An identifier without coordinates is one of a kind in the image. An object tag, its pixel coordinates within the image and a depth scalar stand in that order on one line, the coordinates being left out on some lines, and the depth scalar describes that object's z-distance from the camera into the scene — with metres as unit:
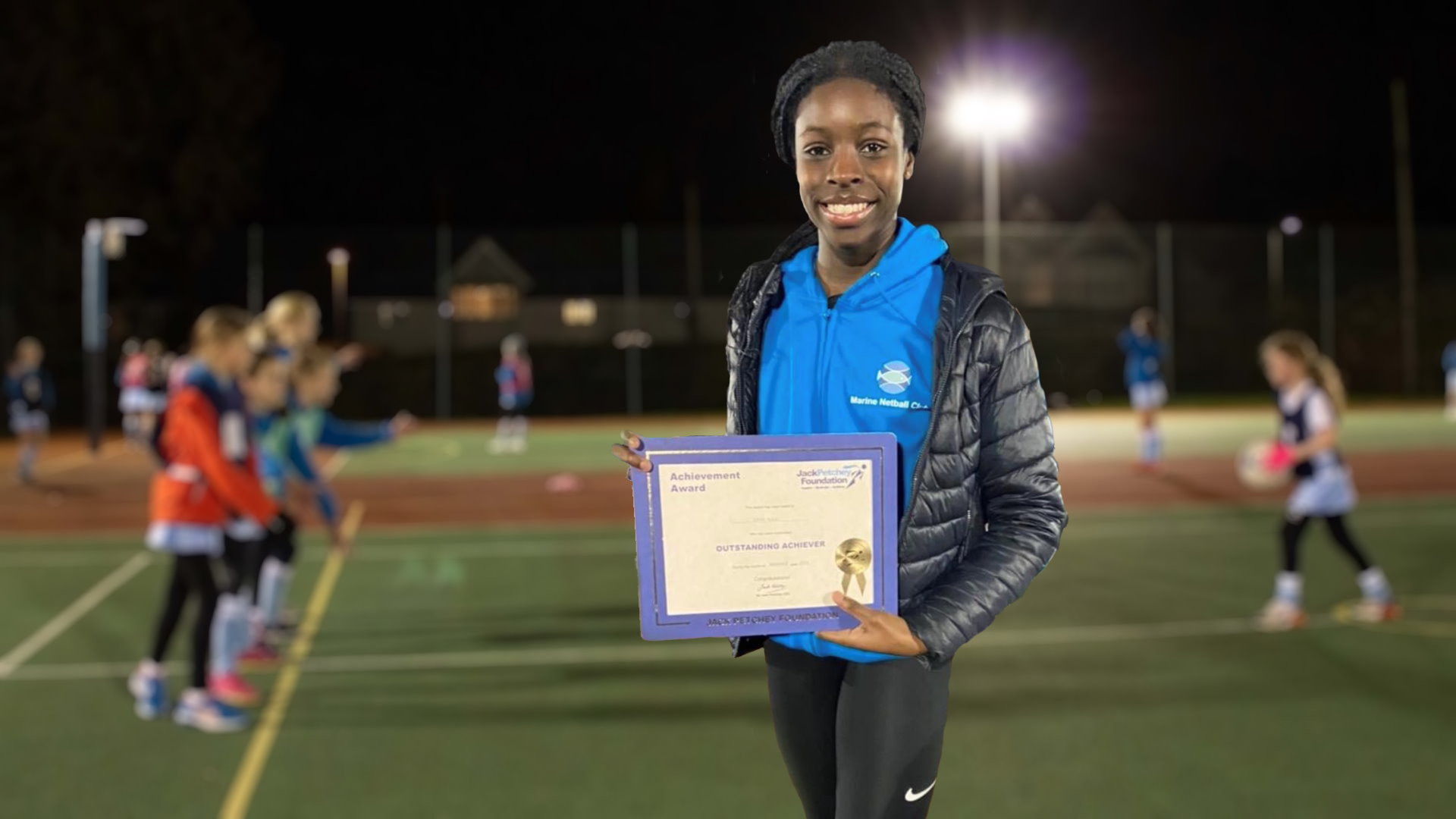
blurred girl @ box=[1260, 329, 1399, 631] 7.81
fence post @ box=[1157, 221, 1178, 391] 31.70
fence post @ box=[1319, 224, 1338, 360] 32.84
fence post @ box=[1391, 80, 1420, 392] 33.59
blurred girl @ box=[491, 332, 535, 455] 22.41
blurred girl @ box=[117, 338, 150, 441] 22.91
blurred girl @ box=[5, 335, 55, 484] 17.08
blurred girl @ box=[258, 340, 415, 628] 7.14
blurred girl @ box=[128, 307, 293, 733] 5.73
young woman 1.55
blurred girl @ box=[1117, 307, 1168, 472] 16.67
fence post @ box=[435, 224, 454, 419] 29.12
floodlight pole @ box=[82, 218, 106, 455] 22.44
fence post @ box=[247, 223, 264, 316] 29.02
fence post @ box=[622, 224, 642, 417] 29.84
